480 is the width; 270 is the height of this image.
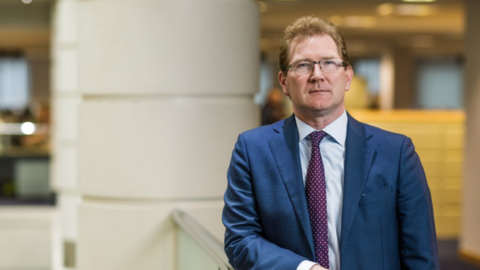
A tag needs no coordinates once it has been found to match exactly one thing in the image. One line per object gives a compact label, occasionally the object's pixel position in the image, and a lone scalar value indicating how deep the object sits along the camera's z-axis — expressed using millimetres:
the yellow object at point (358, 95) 18166
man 2096
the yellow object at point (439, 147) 10898
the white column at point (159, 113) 4305
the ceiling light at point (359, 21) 12922
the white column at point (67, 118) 8719
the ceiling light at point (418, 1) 9791
